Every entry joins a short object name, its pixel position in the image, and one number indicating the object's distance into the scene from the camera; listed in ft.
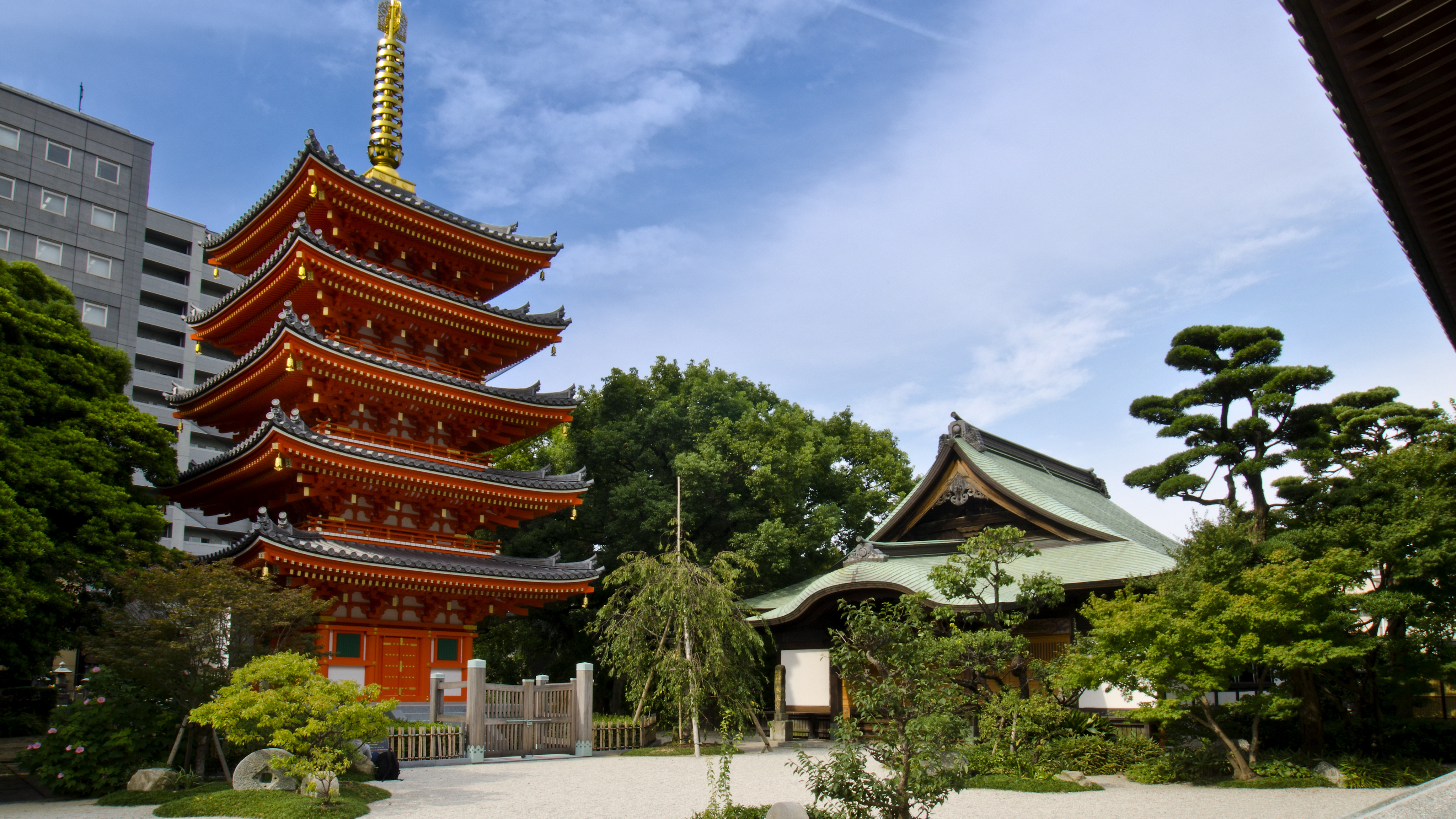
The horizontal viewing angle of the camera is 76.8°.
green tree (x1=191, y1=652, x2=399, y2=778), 34.88
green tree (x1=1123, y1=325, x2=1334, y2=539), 49.14
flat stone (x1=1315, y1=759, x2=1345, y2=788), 41.37
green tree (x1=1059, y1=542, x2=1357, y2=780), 39.86
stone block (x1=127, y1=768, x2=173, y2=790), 37.60
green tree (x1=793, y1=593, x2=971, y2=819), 25.40
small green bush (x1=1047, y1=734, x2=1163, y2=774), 46.83
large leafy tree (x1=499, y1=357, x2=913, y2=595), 90.53
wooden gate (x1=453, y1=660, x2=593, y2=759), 55.88
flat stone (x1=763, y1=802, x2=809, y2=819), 26.91
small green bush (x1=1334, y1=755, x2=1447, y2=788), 40.37
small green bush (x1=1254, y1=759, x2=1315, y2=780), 42.22
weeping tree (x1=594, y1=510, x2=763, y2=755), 59.21
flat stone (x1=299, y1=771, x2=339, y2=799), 35.50
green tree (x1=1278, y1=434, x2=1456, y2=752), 42.19
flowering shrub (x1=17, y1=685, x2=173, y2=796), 37.86
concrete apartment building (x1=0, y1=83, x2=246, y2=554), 126.41
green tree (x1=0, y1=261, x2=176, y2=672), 44.60
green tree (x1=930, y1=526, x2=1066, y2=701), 47.32
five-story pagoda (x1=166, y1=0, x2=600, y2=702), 59.36
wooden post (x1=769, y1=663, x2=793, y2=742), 70.33
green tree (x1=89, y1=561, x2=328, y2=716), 39.50
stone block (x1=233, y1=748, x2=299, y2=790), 36.55
